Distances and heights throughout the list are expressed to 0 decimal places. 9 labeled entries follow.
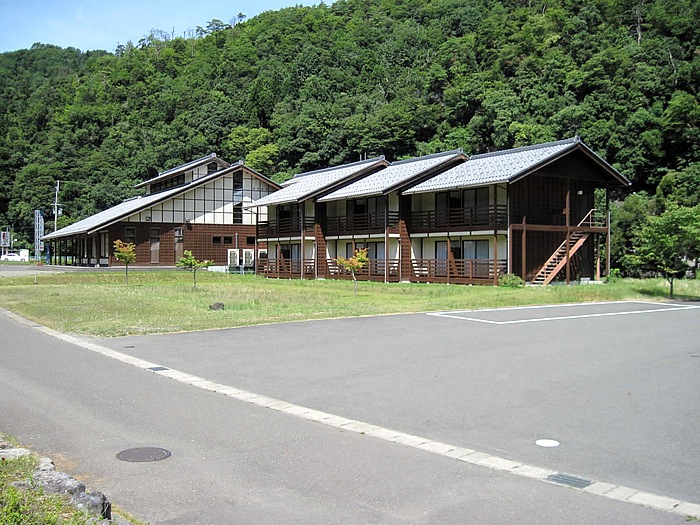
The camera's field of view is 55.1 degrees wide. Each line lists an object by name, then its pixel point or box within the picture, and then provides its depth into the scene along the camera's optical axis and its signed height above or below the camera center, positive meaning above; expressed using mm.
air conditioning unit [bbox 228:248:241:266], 52312 -475
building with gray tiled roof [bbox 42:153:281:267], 51750 +2390
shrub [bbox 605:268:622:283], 34812 -1626
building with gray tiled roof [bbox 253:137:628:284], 32750 +1668
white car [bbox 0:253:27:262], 77975 -492
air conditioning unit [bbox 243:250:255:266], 52250 -565
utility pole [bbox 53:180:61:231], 73050 +6877
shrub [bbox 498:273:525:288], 30094 -1480
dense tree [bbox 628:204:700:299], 26797 +254
